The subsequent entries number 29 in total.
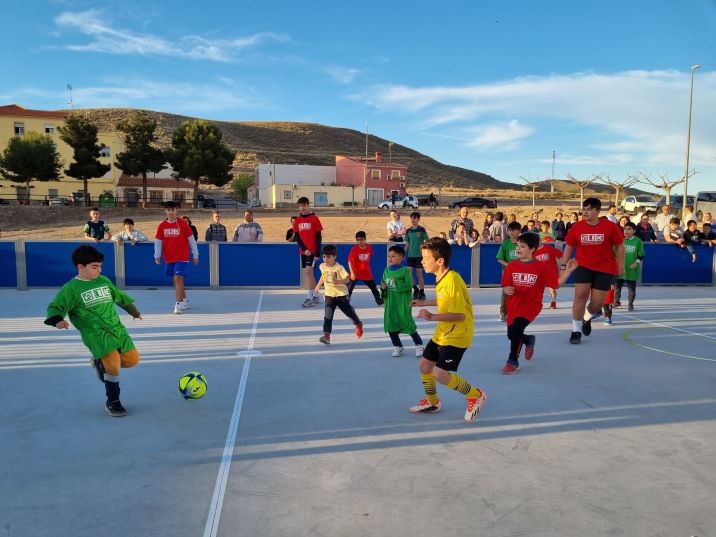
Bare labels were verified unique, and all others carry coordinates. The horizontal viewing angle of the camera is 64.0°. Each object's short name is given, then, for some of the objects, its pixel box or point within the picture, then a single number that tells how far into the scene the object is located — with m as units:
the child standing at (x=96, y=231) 13.04
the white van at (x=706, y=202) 33.09
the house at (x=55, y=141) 65.56
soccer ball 5.23
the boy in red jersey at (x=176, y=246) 9.98
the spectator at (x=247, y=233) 13.77
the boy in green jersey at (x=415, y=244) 11.80
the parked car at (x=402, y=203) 55.31
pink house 72.75
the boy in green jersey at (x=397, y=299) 6.81
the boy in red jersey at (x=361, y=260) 9.02
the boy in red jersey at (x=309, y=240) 11.01
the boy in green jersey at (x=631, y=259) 10.26
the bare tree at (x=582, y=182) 51.71
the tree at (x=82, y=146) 50.06
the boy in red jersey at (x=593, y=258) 7.68
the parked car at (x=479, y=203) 54.64
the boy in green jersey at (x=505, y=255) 9.38
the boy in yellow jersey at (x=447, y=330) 4.62
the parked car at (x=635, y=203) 42.11
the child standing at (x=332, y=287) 7.55
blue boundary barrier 12.92
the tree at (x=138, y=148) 50.56
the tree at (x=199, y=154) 52.56
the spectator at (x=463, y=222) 13.37
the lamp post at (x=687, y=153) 33.03
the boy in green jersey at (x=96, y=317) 4.85
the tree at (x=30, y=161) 51.84
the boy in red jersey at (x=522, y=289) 6.37
